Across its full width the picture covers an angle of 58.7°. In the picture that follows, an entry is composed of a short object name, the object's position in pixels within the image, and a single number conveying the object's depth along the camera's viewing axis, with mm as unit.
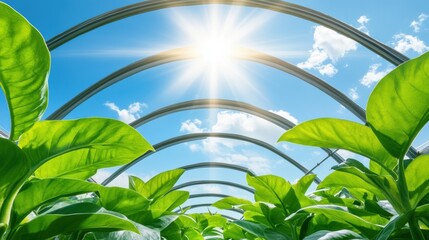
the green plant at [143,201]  864
